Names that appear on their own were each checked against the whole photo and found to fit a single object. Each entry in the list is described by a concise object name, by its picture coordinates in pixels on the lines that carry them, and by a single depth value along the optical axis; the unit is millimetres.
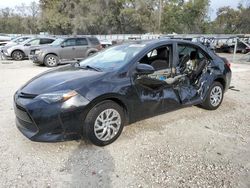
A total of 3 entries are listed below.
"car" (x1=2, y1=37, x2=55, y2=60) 11887
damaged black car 2472
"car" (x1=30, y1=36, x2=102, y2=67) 9491
